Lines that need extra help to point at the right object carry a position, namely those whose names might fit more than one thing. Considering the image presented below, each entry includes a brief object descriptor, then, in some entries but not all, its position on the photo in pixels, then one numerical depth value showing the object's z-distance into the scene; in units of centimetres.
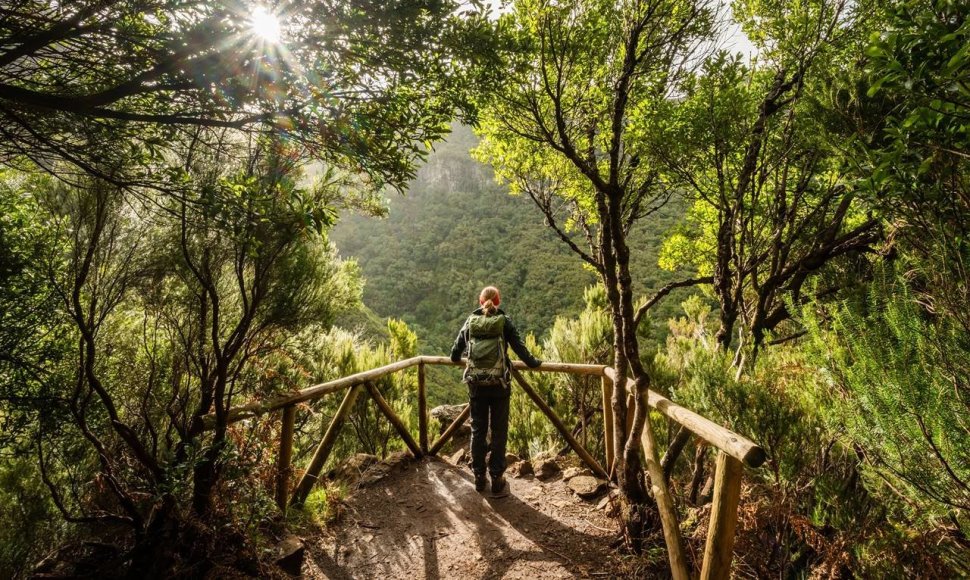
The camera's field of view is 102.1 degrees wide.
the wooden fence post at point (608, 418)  412
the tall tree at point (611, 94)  284
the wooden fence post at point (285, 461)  328
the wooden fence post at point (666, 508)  235
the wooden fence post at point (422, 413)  508
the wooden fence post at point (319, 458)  352
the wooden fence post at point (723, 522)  204
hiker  379
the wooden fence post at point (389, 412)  450
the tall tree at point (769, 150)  375
